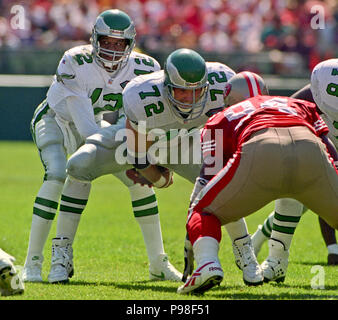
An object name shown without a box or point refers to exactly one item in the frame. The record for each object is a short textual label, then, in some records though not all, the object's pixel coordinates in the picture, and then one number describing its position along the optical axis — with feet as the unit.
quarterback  37.22
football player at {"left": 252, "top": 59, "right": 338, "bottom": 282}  35.94
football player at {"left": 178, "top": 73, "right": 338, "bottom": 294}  28.48
